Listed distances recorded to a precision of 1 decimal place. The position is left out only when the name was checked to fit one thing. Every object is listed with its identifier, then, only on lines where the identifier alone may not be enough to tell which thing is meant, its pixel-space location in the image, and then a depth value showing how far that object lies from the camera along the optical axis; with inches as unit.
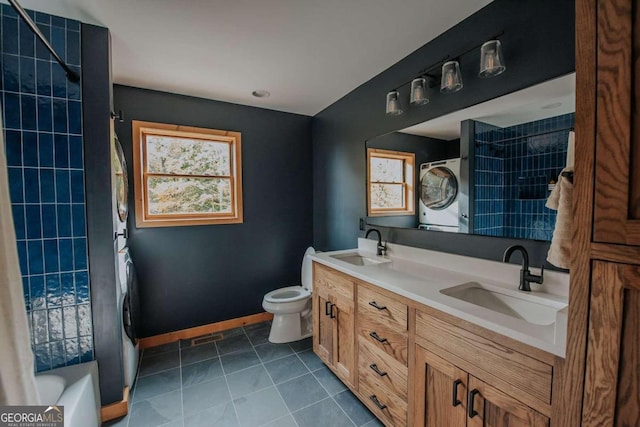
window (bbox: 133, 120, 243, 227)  96.1
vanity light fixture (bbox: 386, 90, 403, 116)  75.5
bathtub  50.4
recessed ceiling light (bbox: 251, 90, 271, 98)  99.2
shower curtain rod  37.9
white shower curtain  23.3
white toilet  96.4
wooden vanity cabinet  34.9
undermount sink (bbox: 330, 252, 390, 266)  88.2
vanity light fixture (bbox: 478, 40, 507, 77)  50.7
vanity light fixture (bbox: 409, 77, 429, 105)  66.6
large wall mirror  48.8
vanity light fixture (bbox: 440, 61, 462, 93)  58.4
